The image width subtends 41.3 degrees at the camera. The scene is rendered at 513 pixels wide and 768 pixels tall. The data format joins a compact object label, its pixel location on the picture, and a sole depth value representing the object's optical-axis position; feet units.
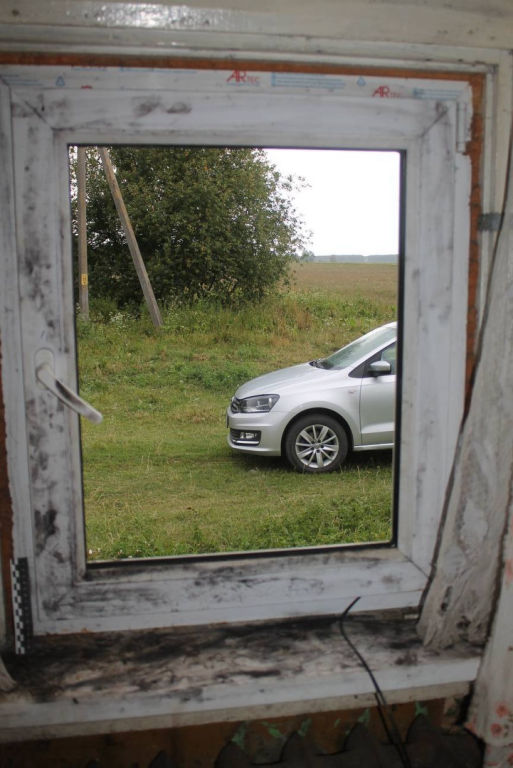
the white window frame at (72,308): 3.68
